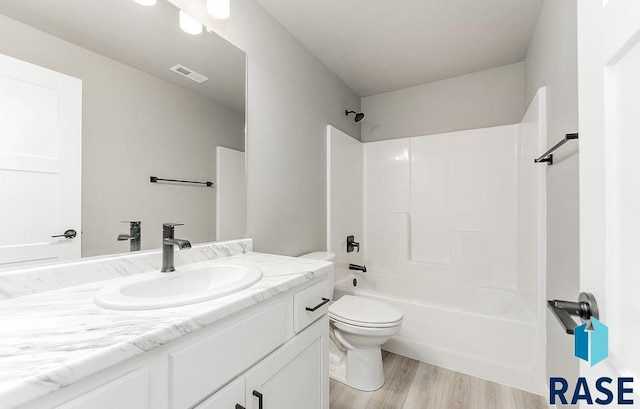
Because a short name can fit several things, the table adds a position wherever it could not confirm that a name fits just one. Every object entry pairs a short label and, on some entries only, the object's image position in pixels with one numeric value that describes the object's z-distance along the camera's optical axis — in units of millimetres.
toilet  1633
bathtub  1688
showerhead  2686
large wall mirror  811
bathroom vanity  449
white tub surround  1755
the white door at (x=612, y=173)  432
